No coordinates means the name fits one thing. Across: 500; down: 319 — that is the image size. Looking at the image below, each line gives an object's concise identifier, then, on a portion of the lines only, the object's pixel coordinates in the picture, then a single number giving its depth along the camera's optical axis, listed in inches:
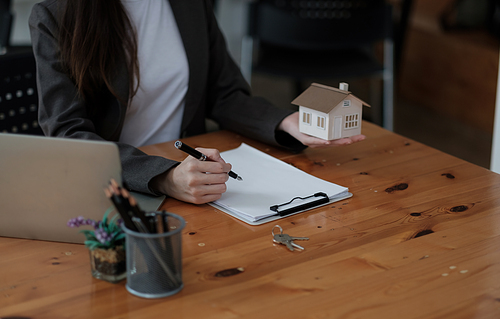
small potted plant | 66.4
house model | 80.6
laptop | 67.7
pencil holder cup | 64.2
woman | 78.3
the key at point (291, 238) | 70.8
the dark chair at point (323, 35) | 157.7
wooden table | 64.8
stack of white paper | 75.2
